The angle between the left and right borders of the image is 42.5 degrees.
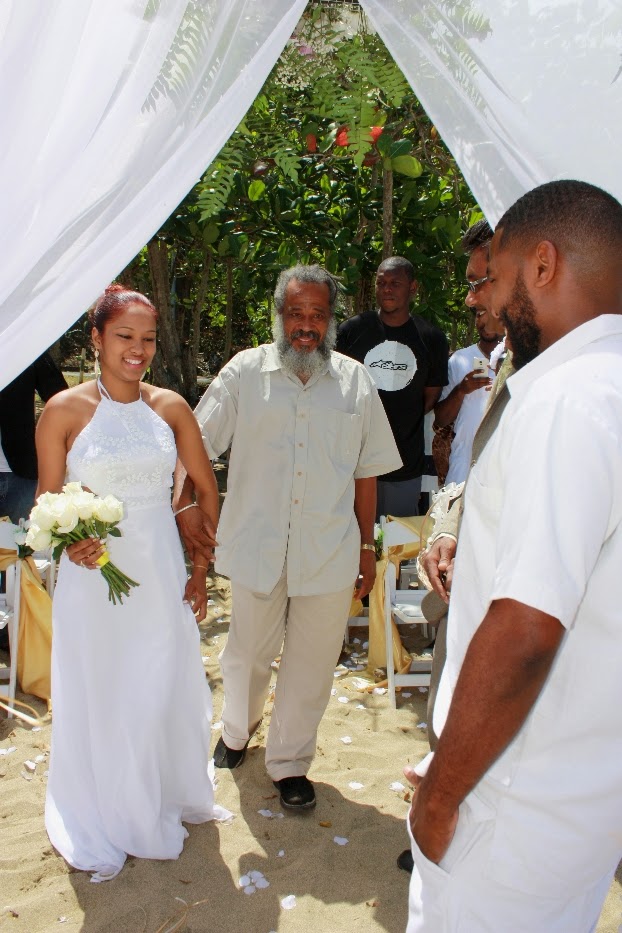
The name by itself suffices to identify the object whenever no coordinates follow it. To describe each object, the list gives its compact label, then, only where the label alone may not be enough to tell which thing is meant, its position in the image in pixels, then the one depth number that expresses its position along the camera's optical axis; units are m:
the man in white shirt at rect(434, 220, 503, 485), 4.82
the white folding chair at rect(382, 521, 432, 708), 4.55
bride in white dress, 3.11
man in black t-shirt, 5.29
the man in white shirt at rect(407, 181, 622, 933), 1.25
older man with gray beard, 3.46
